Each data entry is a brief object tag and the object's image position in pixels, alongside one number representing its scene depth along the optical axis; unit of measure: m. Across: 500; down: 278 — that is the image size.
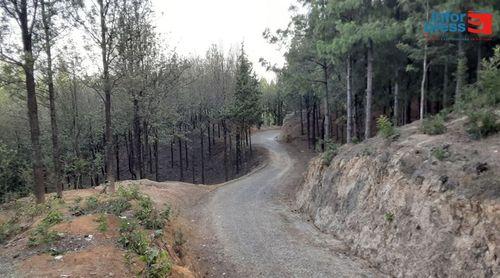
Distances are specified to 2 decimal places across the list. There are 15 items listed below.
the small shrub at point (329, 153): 18.54
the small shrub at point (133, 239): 8.35
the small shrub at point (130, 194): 13.19
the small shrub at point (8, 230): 10.11
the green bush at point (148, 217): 11.18
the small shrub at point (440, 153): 10.80
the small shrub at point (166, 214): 11.99
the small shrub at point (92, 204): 11.67
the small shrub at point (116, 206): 11.16
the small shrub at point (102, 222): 9.26
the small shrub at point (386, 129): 14.50
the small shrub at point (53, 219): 9.91
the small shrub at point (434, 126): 12.87
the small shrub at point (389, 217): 11.27
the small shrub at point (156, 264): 7.16
